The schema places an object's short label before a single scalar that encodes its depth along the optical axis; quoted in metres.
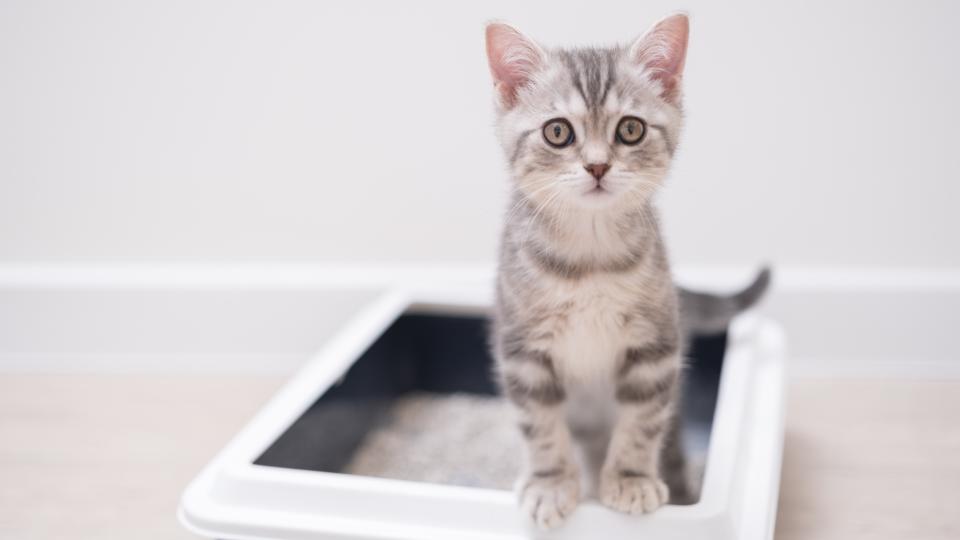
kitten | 0.62
